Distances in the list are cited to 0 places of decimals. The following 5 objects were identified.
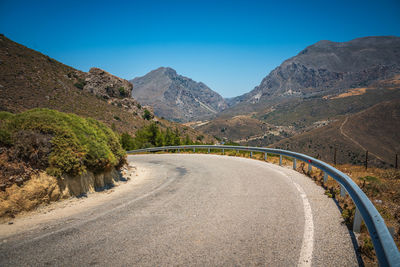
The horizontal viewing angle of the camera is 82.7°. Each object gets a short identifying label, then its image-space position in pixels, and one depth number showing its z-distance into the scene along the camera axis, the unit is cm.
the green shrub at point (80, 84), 6611
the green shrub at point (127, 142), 4059
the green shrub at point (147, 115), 8267
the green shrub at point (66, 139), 623
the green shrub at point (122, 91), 8427
